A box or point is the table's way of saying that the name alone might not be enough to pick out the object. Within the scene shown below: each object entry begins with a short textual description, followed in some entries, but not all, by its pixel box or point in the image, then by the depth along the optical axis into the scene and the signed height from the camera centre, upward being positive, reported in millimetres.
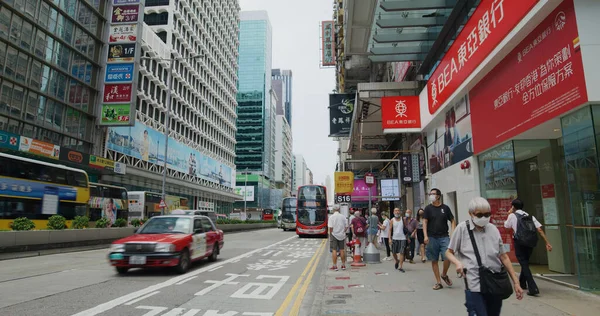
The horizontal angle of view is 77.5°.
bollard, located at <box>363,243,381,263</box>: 12047 -1271
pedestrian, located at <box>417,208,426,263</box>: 11922 -656
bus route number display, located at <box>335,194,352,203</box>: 20953 +1003
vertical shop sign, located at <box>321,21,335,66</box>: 61094 +28147
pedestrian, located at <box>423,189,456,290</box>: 7532 -178
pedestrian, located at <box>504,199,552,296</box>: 6528 -381
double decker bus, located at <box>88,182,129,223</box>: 24281 +894
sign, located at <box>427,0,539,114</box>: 7738 +4333
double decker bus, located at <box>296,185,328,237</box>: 28186 +368
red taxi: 8742 -715
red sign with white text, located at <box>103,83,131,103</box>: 31595 +10410
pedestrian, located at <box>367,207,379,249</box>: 15672 -244
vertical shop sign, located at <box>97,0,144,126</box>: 31297 +12485
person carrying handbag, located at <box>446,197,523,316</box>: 3510 -451
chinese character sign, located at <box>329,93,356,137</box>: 24094 +6750
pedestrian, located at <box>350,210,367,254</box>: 12541 -364
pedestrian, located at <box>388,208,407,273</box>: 10296 -566
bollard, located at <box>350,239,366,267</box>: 11669 -1172
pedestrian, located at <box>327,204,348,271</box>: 10570 -476
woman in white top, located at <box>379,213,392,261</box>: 13148 -581
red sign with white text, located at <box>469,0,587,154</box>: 6223 +2673
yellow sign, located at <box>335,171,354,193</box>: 22031 +1993
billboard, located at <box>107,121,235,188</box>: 38125 +7946
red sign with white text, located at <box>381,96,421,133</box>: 15203 +4275
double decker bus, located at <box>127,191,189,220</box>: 31609 +949
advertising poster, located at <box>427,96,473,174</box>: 11234 +2619
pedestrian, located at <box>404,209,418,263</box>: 11984 -653
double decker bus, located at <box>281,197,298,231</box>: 42031 +432
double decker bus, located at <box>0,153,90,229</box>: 15102 +1093
